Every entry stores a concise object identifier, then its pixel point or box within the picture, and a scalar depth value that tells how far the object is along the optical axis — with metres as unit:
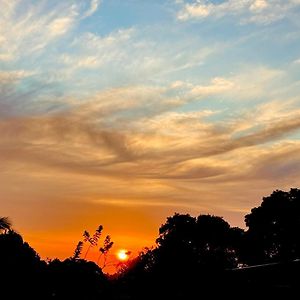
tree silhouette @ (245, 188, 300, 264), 65.88
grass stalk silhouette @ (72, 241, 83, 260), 31.64
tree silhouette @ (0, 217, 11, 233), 24.34
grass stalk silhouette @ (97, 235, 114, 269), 35.78
